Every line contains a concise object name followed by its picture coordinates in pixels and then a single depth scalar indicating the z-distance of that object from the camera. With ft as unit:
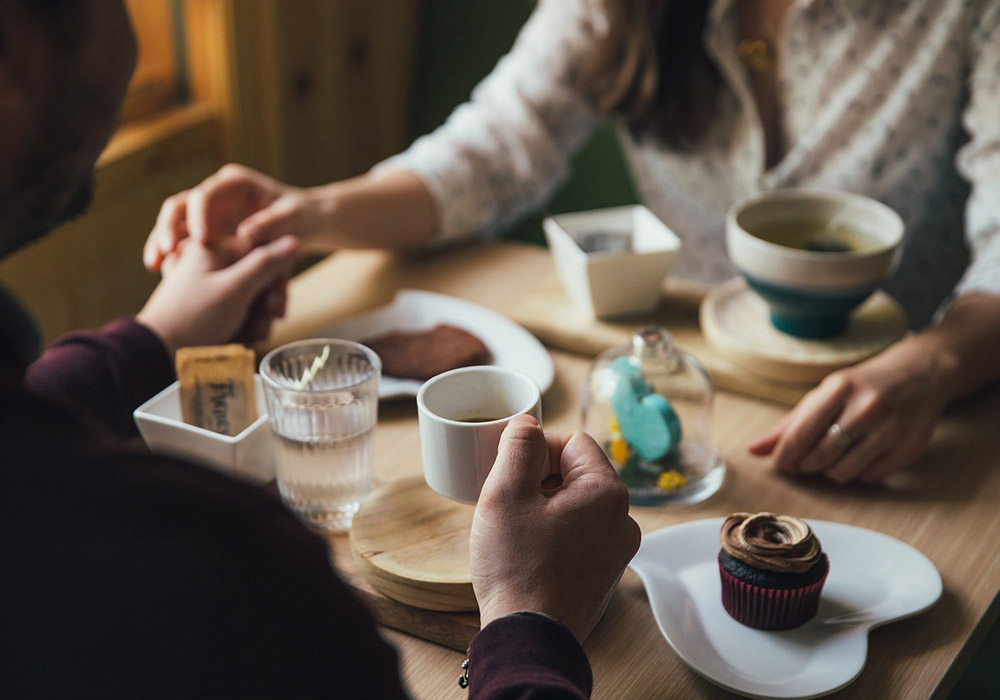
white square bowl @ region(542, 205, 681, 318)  4.18
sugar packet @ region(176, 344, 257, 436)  3.18
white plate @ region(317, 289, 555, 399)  3.96
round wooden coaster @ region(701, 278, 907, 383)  3.81
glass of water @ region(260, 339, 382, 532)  3.03
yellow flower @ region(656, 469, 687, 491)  3.24
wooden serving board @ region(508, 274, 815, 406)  3.86
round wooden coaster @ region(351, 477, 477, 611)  2.67
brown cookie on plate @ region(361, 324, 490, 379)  3.76
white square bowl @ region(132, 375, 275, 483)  3.07
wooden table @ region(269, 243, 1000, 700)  2.58
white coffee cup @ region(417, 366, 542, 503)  2.69
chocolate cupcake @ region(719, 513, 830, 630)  2.61
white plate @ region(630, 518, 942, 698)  2.53
